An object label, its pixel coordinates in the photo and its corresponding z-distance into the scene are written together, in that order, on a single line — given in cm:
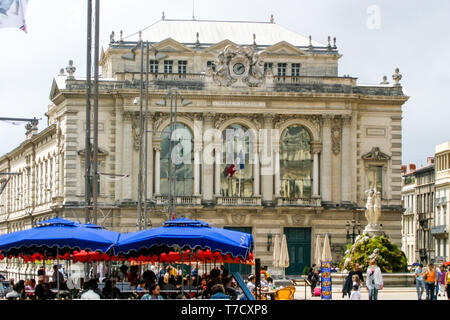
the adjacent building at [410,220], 11856
